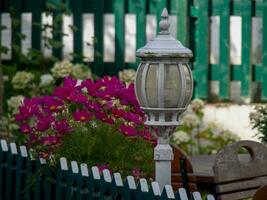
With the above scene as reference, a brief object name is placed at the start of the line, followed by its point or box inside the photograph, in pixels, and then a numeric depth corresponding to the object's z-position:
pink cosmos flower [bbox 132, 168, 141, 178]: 6.80
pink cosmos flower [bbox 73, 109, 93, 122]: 6.92
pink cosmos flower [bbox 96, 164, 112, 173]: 6.73
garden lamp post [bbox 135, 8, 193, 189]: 6.28
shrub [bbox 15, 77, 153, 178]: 6.91
